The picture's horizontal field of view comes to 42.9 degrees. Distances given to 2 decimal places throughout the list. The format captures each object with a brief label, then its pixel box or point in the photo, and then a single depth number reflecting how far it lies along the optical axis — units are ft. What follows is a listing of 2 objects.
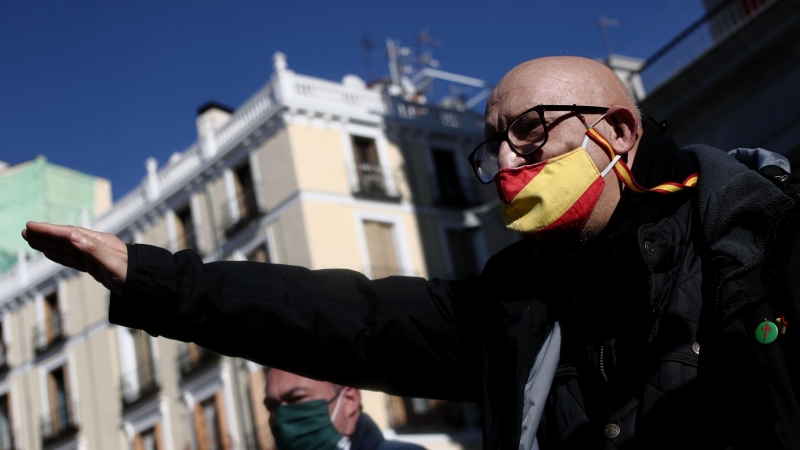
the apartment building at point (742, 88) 41.52
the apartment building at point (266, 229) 75.20
